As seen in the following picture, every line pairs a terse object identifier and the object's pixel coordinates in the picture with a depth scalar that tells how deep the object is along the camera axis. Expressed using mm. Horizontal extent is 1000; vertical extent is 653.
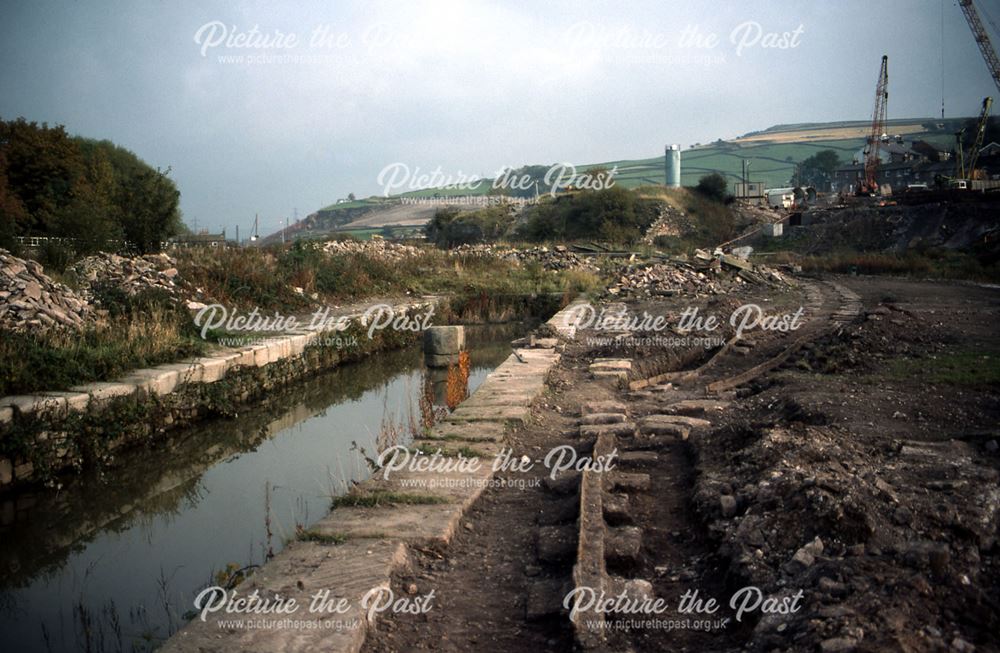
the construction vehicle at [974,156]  44412
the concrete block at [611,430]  6137
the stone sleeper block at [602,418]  6562
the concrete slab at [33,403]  6301
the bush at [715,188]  43531
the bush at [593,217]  35781
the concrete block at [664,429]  5986
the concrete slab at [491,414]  6680
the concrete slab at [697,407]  6746
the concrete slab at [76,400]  6723
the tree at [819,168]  91838
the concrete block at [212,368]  8891
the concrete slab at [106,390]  7066
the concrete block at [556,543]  3977
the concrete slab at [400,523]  4125
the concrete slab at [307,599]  3006
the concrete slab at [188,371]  8414
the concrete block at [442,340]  11453
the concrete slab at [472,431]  6102
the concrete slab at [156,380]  7785
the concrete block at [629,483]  4965
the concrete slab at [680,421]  6133
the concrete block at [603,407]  7109
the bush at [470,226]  39188
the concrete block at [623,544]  3840
